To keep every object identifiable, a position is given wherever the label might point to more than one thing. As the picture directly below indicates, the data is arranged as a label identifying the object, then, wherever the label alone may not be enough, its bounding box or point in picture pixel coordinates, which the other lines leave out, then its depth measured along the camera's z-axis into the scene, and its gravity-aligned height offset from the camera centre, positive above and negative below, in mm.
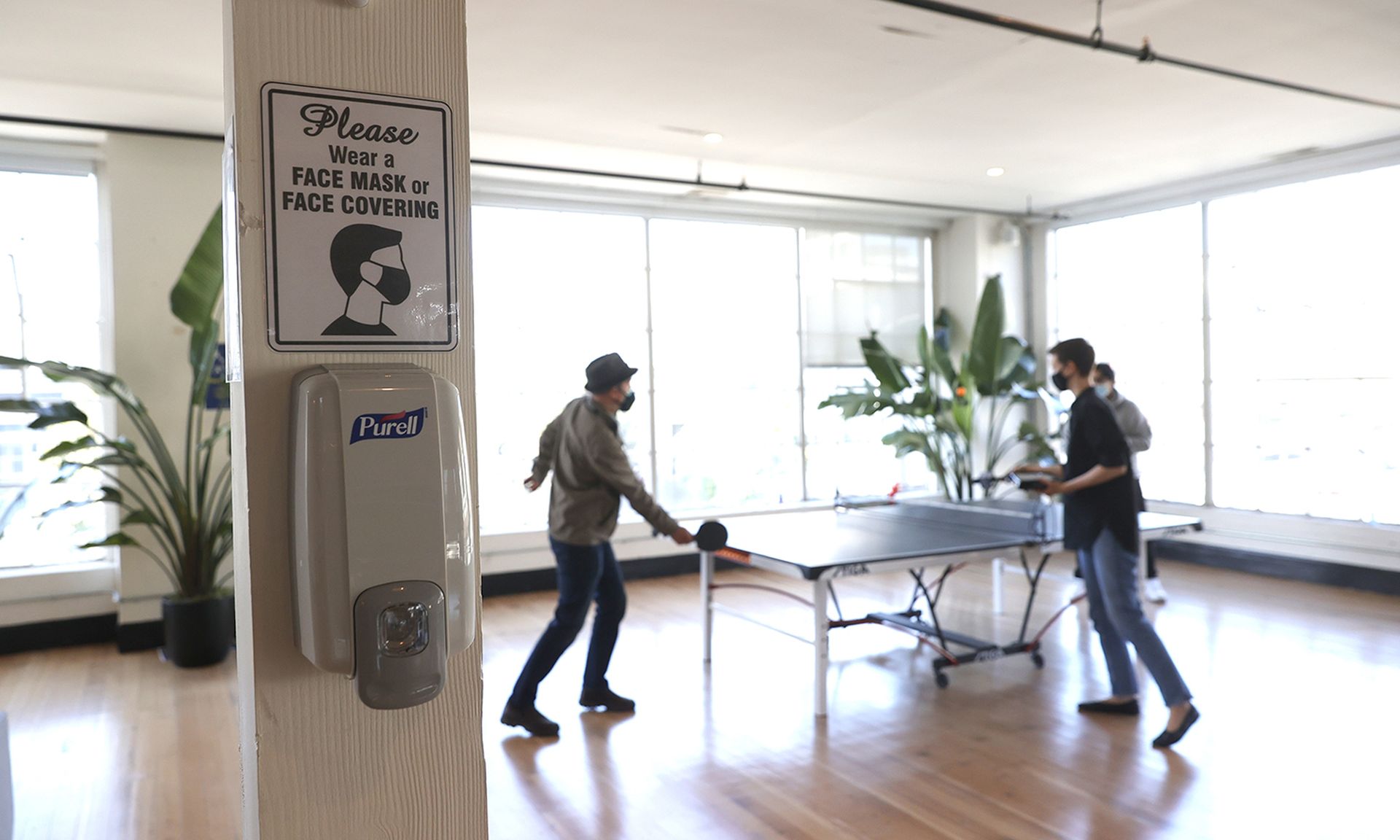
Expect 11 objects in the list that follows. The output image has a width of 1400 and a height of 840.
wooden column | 1265 -185
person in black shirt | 3807 -538
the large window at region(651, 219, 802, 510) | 7832 +294
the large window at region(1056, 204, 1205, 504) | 7809 +604
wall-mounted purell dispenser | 1210 -151
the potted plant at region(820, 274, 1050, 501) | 7742 -9
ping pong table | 4199 -688
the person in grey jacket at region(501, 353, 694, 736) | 3967 -414
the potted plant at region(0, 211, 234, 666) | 4984 -407
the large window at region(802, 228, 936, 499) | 8516 +615
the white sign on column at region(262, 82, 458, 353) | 1285 +254
